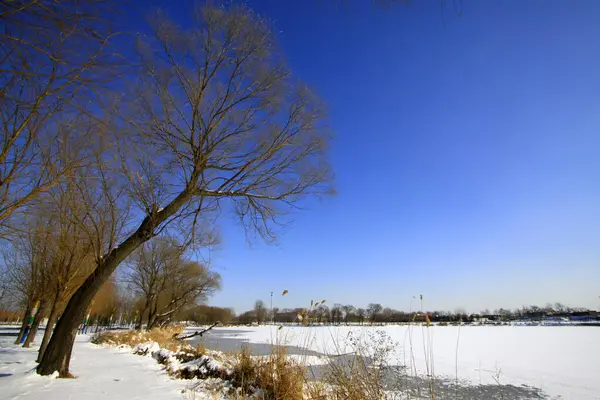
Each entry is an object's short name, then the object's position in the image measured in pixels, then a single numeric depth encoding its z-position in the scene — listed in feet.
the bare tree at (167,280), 74.08
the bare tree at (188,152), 18.70
